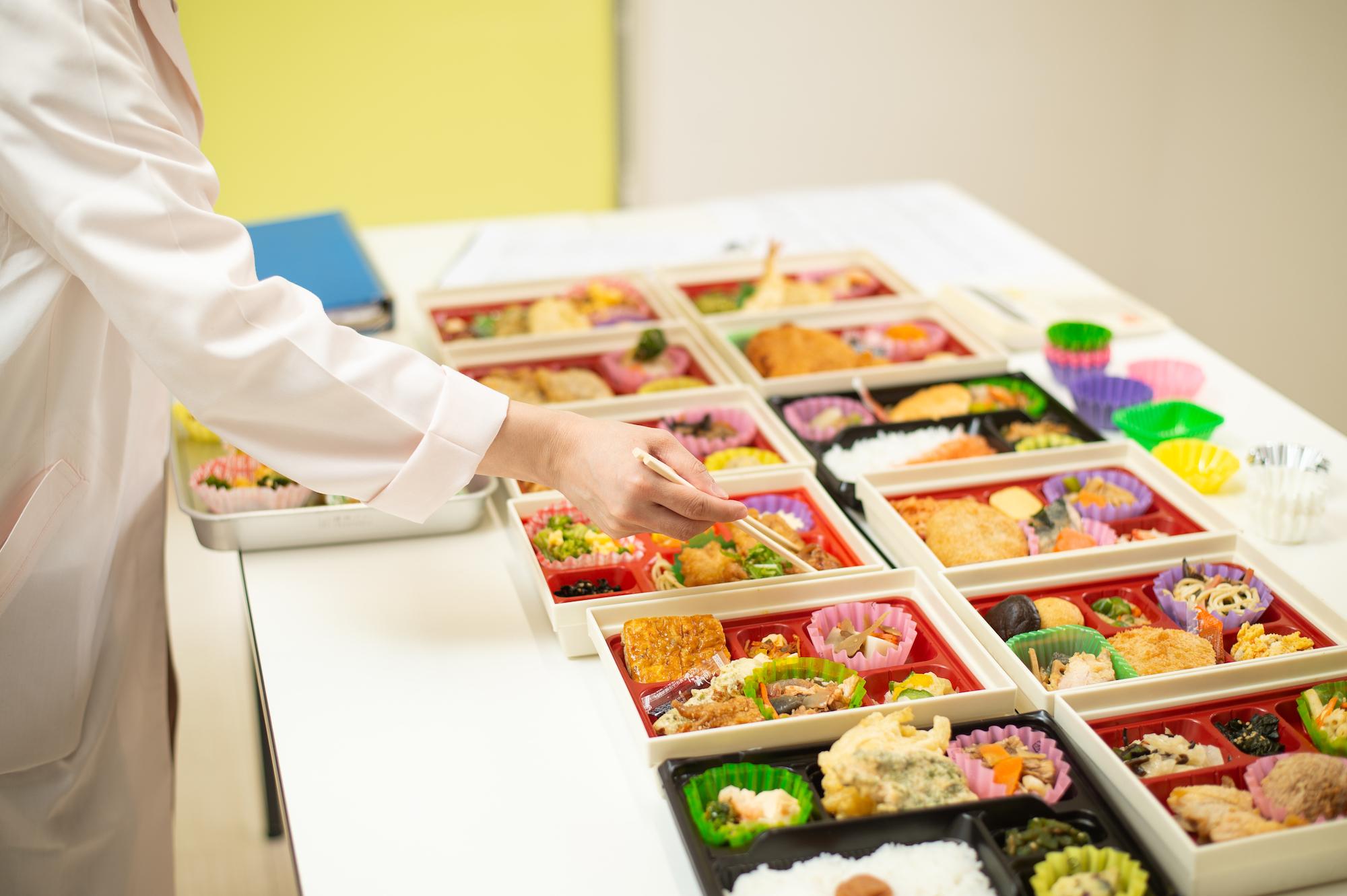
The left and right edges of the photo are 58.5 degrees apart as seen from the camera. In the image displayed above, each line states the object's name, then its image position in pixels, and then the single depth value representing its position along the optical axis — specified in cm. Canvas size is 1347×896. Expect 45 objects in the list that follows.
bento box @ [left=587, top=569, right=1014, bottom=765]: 142
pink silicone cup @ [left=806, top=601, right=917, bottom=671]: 160
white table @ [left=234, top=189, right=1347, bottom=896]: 133
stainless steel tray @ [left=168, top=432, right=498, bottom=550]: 188
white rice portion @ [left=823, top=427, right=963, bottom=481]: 209
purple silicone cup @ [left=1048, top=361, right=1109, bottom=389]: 237
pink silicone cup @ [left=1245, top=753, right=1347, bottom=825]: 129
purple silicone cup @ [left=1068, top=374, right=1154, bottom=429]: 225
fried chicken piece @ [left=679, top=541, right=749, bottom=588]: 174
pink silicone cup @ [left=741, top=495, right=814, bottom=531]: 196
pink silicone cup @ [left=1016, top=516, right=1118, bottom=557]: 187
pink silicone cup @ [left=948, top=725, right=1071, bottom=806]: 136
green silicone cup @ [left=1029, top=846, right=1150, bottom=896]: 122
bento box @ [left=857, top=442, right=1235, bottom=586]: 178
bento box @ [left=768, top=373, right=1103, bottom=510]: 212
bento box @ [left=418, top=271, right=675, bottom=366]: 261
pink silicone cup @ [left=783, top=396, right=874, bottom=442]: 226
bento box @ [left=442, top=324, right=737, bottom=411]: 235
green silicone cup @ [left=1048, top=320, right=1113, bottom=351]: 243
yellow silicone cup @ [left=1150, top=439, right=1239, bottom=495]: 202
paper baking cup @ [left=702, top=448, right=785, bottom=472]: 209
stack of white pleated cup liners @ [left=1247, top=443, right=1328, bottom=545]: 184
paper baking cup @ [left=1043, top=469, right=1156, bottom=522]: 193
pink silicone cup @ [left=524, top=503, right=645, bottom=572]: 179
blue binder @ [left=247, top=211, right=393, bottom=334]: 264
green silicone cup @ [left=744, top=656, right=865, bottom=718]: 155
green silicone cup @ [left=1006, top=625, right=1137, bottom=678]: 160
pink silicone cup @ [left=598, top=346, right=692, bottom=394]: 242
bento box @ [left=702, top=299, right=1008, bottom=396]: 235
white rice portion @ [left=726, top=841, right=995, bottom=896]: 124
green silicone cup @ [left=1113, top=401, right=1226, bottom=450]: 216
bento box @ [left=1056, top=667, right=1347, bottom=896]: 123
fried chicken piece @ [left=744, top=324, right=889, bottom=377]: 240
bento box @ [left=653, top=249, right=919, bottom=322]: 272
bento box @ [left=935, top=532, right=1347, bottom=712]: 150
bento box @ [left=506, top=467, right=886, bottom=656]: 167
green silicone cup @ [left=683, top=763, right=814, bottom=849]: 129
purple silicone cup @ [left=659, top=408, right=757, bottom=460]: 218
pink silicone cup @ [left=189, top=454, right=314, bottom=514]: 192
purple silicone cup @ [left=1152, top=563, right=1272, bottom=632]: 165
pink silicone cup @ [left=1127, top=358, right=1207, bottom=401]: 237
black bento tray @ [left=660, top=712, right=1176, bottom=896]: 124
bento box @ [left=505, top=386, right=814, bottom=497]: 211
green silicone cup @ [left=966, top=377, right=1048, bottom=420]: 229
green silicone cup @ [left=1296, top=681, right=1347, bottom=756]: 139
